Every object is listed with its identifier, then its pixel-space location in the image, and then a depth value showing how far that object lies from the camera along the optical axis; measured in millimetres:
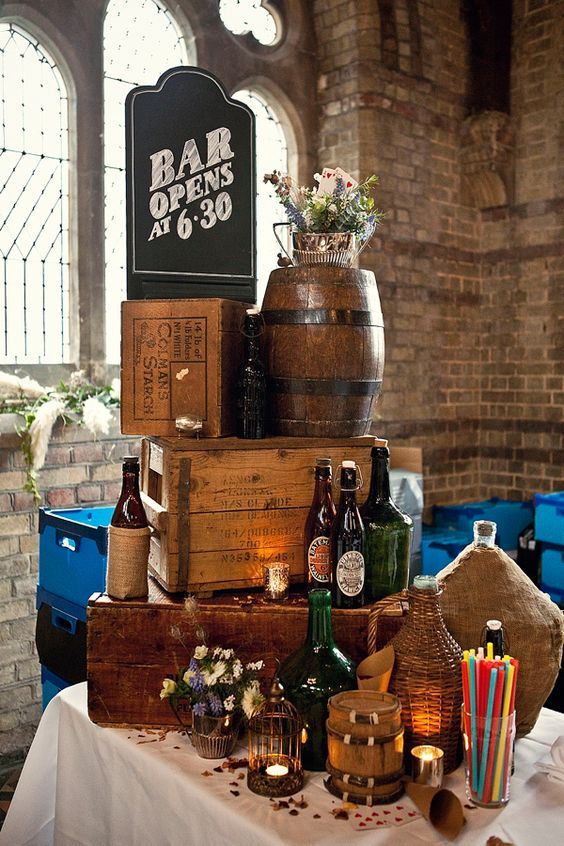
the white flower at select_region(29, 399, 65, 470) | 3537
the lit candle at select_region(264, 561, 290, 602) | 1698
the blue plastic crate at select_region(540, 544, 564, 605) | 4230
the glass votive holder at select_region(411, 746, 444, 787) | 1389
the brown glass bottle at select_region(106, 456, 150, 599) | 1673
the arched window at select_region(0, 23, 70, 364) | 3979
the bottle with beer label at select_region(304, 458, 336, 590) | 1688
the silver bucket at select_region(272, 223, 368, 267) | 1892
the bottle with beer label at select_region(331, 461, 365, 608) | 1664
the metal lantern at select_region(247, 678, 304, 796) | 1395
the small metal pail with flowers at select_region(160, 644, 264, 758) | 1513
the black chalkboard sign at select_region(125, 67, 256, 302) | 1964
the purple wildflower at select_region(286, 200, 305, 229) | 1903
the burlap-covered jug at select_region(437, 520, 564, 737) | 1546
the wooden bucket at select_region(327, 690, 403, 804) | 1331
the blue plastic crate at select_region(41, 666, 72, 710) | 2764
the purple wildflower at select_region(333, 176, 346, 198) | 1892
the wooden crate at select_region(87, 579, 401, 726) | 1657
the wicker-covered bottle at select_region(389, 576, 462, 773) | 1438
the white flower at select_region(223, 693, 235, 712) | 1511
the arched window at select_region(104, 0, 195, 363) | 4328
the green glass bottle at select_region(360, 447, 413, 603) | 1792
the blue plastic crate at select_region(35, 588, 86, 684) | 2670
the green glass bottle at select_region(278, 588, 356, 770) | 1465
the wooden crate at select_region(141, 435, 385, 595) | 1734
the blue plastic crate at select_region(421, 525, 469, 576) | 4676
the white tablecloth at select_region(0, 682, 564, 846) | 1286
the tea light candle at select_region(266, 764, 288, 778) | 1399
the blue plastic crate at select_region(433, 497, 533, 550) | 5230
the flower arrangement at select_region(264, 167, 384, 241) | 1892
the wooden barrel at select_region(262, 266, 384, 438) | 1870
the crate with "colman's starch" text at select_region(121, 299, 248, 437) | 1857
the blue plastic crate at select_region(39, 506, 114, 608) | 2672
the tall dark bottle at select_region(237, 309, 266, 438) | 1857
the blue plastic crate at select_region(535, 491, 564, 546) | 4250
